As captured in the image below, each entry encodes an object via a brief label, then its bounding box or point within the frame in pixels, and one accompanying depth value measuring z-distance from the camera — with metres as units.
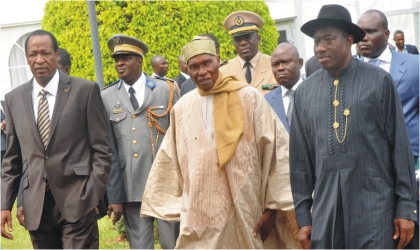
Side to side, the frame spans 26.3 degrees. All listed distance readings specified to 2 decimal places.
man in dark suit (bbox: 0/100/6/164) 12.66
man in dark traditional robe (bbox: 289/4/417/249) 5.95
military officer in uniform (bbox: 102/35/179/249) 8.63
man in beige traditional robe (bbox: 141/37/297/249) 7.05
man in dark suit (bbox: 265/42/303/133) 8.32
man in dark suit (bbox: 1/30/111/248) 7.38
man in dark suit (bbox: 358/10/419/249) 7.71
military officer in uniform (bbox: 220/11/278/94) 9.41
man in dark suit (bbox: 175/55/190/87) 13.51
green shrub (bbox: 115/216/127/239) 11.05
